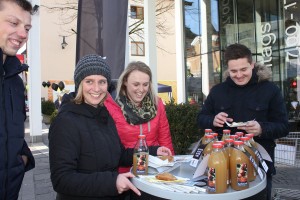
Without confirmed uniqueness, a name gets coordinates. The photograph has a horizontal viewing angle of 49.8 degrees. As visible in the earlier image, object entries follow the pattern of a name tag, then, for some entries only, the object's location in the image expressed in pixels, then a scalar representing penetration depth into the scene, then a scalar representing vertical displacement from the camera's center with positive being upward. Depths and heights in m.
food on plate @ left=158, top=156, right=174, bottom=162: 2.71 -0.50
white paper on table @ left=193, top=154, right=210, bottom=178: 2.11 -0.46
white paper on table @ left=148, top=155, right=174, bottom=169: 2.48 -0.50
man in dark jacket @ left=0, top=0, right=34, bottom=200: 2.06 +0.02
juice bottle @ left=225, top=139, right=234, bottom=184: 2.11 -0.32
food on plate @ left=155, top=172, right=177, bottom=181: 2.18 -0.53
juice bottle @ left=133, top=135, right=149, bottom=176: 2.32 -0.46
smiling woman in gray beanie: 2.06 -0.30
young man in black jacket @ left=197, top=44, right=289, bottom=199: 2.75 -0.03
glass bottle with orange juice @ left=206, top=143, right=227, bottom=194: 1.95 -0.47
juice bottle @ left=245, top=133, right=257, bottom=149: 2.32 -0.32
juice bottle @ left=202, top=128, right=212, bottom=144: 2.45 -0.26
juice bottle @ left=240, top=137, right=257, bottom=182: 2.16 -0.47
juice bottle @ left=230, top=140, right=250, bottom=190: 2.00 -0.45
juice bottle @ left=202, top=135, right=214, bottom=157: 2.27 -0.33
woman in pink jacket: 2.91 -0.10
